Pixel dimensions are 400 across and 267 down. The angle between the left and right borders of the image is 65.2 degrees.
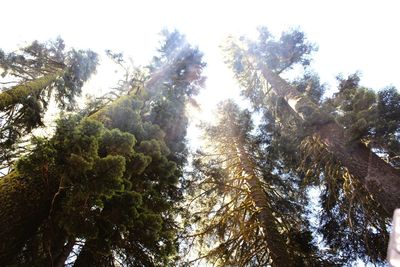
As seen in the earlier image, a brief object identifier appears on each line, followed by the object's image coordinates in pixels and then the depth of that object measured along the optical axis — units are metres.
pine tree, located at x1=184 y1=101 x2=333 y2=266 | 8.39
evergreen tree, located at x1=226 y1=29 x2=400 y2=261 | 7.32
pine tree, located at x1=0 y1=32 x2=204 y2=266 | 4.68
